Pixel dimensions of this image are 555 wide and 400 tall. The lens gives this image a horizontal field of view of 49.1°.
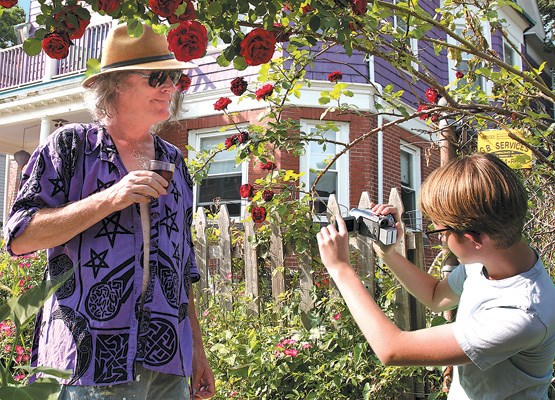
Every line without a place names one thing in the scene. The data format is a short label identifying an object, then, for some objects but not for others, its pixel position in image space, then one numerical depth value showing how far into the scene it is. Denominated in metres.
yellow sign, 3.68
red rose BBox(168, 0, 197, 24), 1.81
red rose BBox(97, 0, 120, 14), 1.62
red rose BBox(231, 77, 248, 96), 3.77
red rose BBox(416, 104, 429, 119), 3.46
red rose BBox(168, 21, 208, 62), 1.84
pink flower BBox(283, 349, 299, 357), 3.53
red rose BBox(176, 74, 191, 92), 2.22
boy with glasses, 1.46
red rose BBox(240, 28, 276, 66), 1.89
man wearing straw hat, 1.65
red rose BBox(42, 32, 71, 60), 1.68
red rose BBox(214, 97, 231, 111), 4.12
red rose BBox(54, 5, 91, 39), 1.69
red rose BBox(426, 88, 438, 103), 3.59
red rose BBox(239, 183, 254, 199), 4.12
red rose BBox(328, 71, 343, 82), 3.87
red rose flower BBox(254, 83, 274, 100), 3.74
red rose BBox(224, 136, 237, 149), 3.81
